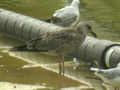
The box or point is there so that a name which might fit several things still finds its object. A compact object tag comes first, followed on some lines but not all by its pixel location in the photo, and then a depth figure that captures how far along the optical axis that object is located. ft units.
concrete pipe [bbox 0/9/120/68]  46.08
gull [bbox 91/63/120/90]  38.36
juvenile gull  45.01
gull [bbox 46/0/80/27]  57.41
